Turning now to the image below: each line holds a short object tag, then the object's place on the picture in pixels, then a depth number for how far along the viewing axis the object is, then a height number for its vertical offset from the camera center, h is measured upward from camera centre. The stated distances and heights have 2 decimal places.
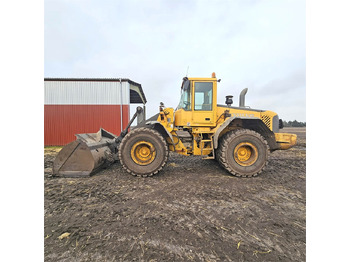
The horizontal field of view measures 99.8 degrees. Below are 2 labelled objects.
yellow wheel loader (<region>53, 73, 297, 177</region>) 4.01 -0.27
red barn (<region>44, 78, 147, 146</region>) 10.05 +1.69
